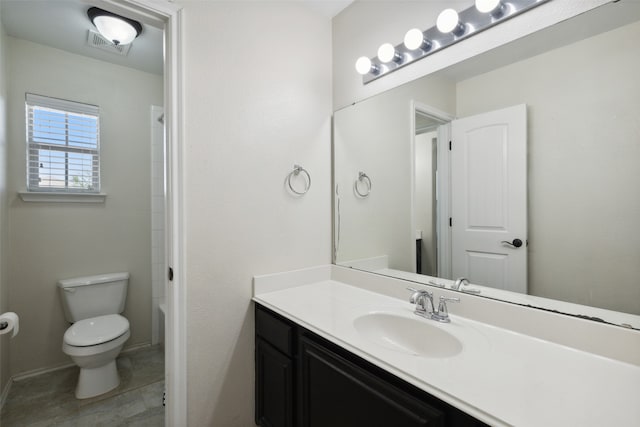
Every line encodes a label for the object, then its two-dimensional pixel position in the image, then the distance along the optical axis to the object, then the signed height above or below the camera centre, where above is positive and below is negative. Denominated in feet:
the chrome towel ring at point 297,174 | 5.28 +0.64
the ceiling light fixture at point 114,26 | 5.63 +3.74
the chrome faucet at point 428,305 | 3.78 -1.28
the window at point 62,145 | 6.93 +1.68
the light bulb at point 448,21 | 3.81 +2.50
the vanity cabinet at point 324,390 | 2.48 -1.91
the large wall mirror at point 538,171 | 2.85 +0.47
